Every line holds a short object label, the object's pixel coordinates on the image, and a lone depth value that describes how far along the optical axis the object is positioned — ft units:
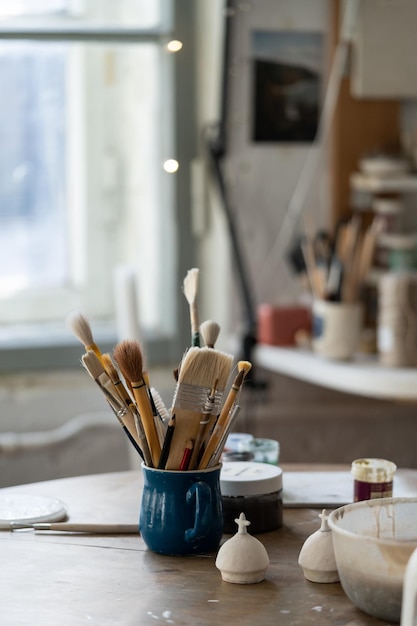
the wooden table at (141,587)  5.34
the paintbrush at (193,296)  6.06
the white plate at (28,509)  6.21
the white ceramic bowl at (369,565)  5.20
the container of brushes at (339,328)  8.75
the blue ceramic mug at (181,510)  5.80
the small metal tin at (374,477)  6.15
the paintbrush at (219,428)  5.84
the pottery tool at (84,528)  6.15
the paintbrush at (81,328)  5.91
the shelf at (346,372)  8.38
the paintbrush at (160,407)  5.96
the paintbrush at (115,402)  5.81
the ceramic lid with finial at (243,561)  5.59
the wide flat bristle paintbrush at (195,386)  5.70
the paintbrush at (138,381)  5.74
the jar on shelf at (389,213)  9.45
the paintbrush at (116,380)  5.88
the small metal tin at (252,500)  6.09
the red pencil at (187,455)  5.80
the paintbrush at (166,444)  5.78
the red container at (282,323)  9.29
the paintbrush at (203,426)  5.74
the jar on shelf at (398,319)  8.47
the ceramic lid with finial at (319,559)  5.59
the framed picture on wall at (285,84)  9.65
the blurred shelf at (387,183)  9.23
